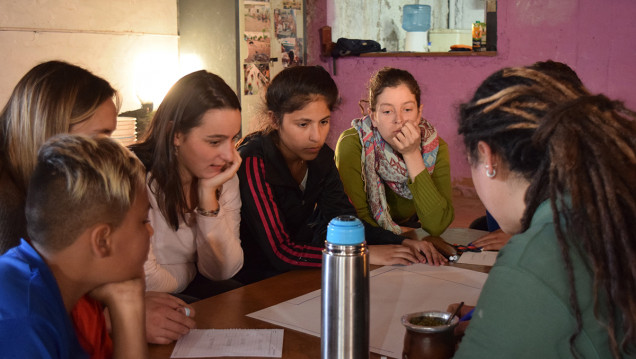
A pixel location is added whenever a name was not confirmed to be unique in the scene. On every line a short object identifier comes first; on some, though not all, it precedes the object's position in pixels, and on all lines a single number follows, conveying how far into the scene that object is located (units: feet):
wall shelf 16.58
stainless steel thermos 3.28
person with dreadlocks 2.88
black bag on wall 18.10
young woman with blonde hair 4.62
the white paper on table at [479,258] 5.87
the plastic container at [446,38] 20.18
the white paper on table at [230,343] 3.78
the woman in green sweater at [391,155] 7.86
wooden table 3.90
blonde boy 3.31
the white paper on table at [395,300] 4.14
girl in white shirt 5.98
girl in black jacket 6.29
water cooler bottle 20.04
